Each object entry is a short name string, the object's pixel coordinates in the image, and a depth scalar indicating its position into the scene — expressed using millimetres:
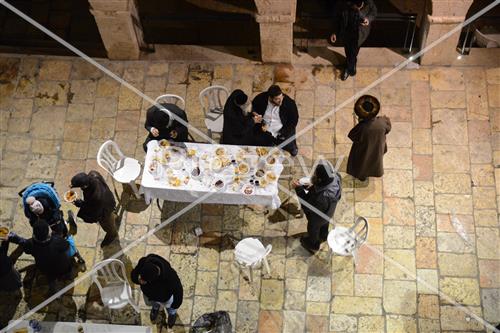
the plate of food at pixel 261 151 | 7535
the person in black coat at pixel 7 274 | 7023
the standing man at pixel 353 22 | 8094
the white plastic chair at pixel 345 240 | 7492
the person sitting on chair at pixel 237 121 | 7356
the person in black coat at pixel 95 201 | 7035
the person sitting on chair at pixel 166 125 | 7543
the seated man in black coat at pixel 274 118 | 7691
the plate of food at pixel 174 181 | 7430
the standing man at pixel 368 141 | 7195
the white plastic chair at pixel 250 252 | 7324
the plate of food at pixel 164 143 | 7641
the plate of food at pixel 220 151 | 7562
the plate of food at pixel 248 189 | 7383
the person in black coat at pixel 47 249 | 6812
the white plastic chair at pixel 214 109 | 8312
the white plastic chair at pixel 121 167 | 8008
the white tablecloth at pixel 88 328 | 7293
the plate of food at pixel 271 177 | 7400
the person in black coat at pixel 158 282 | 6402
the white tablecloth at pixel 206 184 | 7418
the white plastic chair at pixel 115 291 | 7316
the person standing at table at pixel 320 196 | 6707
